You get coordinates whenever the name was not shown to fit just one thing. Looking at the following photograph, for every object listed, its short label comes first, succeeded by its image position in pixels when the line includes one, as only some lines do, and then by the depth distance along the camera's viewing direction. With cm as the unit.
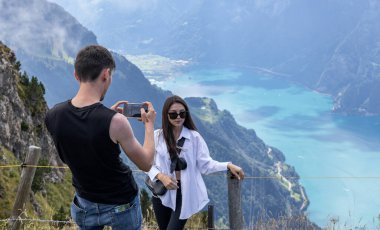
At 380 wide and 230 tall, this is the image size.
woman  509
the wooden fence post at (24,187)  604
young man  346
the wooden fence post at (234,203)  525
